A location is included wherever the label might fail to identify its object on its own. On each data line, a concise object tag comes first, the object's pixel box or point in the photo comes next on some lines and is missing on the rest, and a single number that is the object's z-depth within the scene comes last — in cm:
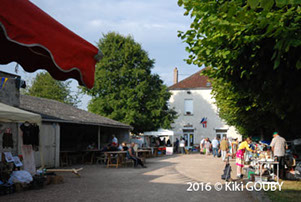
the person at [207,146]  3158
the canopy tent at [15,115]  875
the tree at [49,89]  4931
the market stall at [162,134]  3206
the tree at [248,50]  571
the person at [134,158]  1726
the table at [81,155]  1897
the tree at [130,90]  3428
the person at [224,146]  2148
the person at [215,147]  2850
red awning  279
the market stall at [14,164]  891
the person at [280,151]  1180
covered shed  1720
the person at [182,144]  3431
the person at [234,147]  2422
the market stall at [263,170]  1045
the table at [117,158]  1767
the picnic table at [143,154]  2383
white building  4381
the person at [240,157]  1207
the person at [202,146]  3350
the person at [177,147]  3734
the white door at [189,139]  4412
